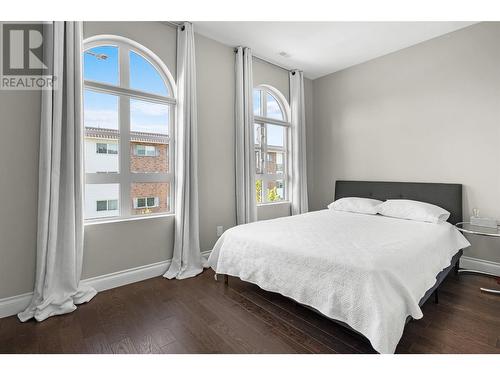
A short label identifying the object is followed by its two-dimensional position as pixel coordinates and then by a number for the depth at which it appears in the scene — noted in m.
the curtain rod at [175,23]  2.86
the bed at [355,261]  1.50
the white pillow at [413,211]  2.73
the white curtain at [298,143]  4.17
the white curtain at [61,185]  2.07
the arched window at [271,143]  3.95
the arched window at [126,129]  2.51
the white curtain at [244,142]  3.39
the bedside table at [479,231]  2.38
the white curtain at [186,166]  2.86
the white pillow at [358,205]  3.25
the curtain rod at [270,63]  3.69
